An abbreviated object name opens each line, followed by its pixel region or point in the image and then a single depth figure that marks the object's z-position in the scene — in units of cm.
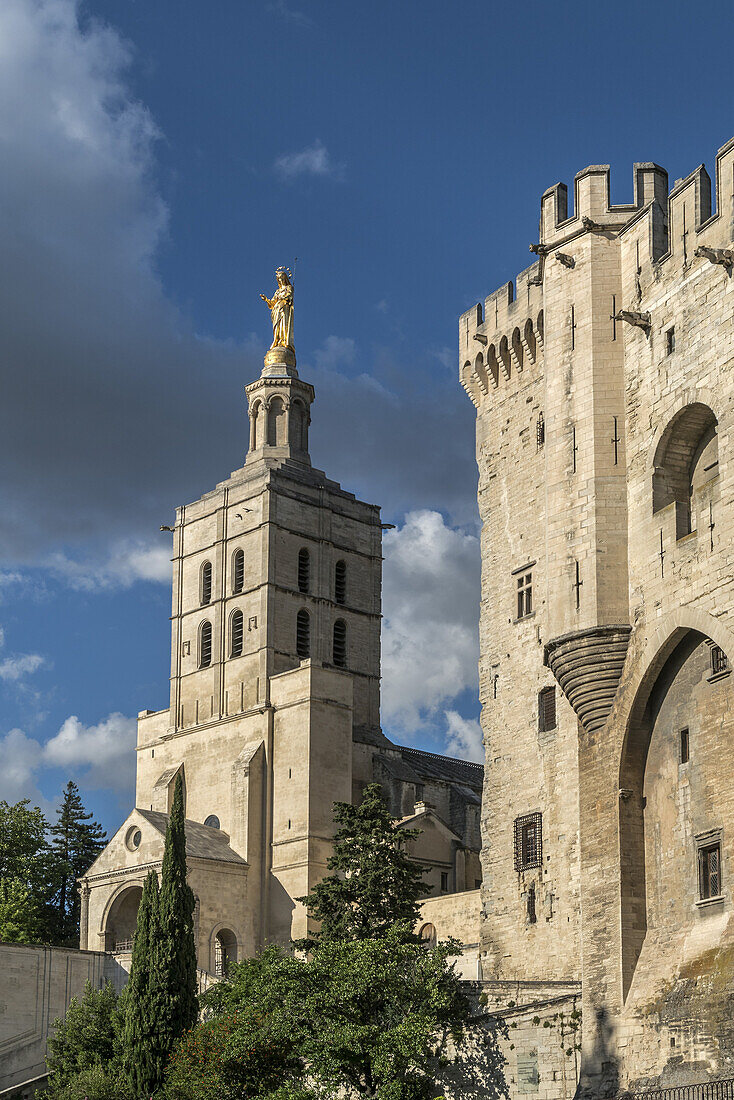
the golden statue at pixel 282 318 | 7494
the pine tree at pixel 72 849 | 7319
